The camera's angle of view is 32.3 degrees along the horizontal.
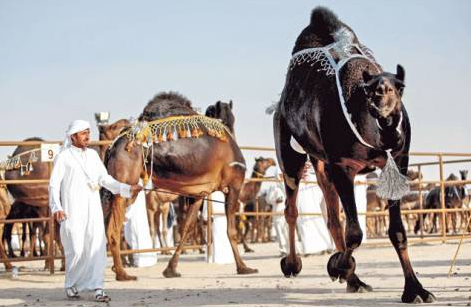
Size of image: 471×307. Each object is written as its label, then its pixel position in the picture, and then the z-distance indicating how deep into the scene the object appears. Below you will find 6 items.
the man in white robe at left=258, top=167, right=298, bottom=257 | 15.62
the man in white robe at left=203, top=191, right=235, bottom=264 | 13.50
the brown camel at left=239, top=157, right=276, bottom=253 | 22.86
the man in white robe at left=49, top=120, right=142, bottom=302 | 8.10
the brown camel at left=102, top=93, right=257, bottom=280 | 10.66
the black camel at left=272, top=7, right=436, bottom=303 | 6.48
